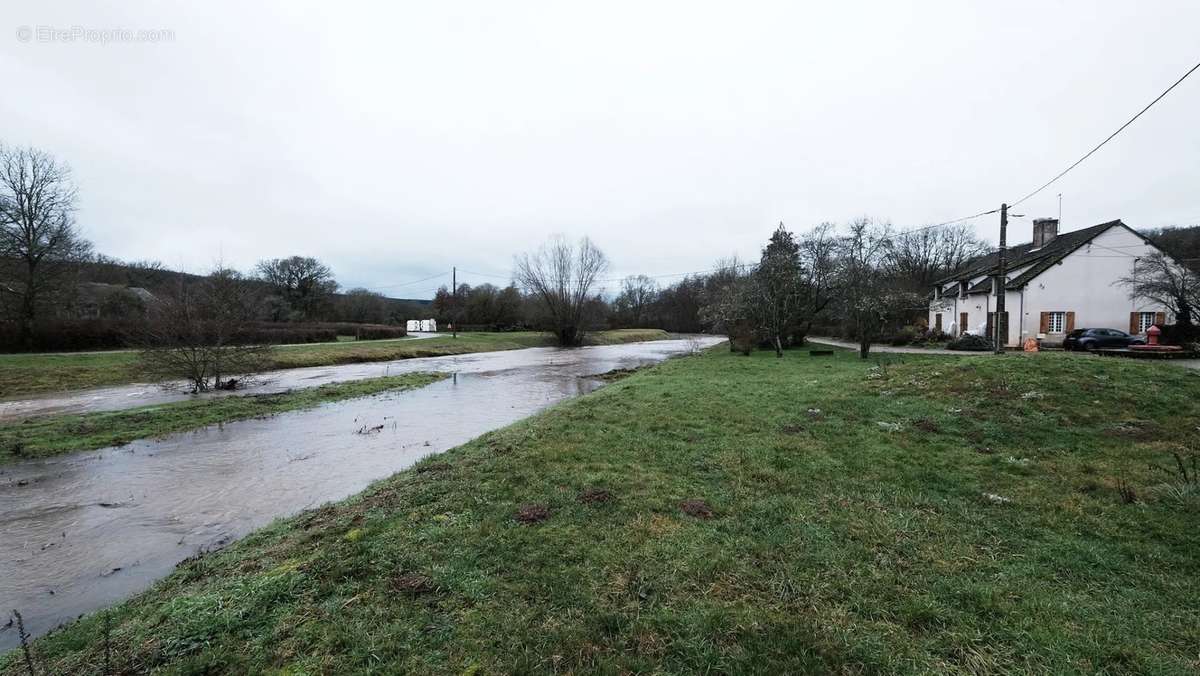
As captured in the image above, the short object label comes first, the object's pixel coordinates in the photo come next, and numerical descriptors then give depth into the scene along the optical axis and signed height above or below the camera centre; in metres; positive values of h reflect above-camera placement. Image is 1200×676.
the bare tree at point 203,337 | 16.34 -0.54
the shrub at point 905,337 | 31.00 -0.72
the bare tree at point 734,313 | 26.77 +0.70
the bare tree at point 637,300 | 85.56 +4.60
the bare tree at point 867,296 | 22.27 +1.51
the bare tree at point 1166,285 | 20.88 +2.00
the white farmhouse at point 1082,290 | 24.86 +1.98
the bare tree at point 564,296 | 51.59 +3.14
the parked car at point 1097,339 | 22.00 -0.59
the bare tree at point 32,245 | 24.52 +4.08
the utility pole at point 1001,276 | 14.73 +1.62
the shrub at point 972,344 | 25.37 -0.94
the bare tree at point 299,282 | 62.00 +5.31
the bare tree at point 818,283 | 29.67 +2.73
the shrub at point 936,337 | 30.39 -0.69
